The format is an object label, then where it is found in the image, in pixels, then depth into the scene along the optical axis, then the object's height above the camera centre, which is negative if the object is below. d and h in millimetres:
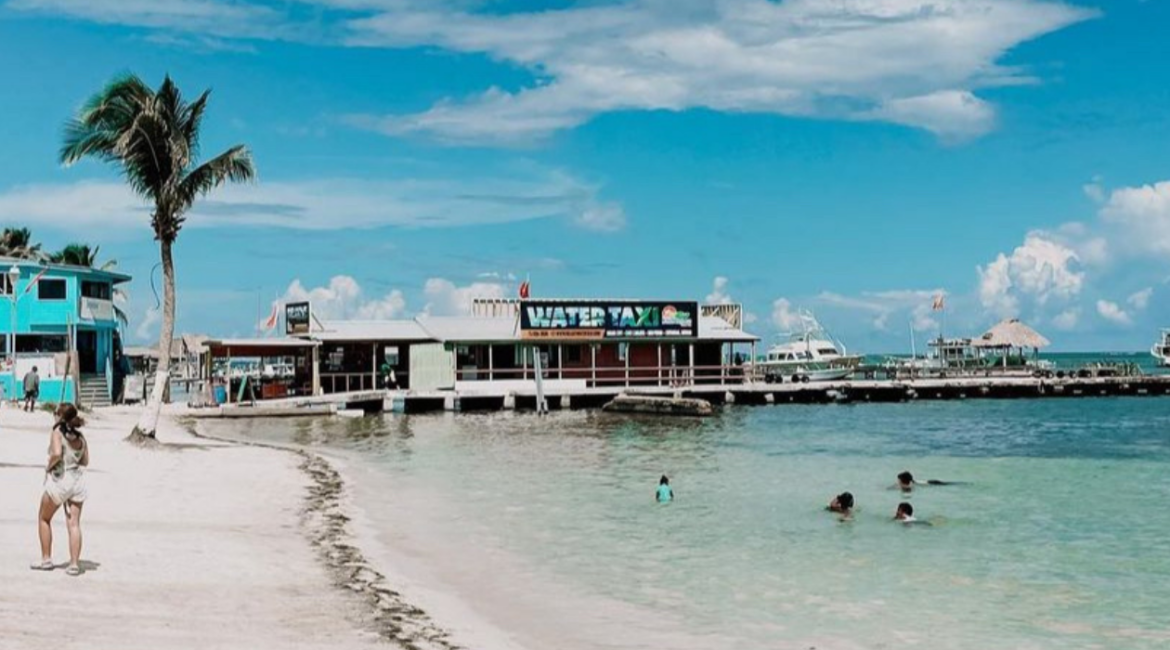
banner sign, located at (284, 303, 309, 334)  52394 +2275
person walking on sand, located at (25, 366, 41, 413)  35738 -750
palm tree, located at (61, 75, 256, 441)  26766 +5254
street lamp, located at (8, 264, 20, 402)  41344 +1217
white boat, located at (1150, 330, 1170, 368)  104688 +1531
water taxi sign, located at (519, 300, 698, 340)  54656 +2289
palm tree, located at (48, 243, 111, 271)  72812 +7319
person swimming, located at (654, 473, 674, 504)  21406 -2469
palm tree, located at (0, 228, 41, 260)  66312 +7865
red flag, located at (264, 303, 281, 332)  56094 +2307
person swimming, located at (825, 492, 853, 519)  19828 -2500
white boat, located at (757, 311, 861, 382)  79312 +456
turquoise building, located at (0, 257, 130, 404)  42344 +1572
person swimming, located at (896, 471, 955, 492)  22766 -2409
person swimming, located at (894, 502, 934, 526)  19000 -2577
